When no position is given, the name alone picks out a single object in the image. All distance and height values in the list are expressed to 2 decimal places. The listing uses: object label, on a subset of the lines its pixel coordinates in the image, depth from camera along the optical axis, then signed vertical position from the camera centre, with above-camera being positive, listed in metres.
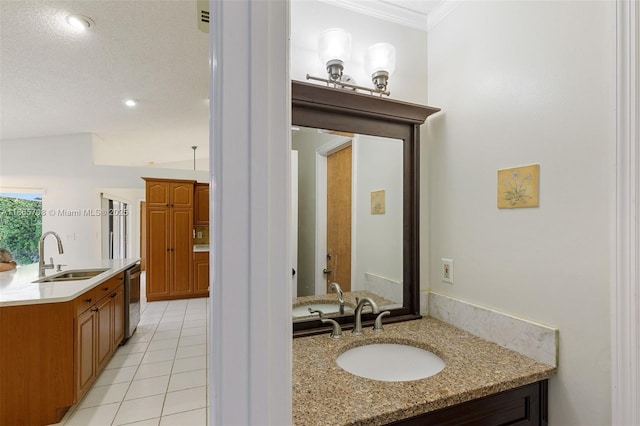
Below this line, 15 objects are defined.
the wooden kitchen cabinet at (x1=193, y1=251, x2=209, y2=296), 5.62 -1.09
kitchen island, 2.04 -0.94
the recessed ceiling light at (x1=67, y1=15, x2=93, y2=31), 2.38 +1.46
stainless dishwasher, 3.46 -1.02
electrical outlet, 1.52 -0.29
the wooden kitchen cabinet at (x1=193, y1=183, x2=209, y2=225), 5.72 +0.14
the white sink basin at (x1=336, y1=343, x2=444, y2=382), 1.26 -0.62
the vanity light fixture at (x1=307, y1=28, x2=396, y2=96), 1.40 +0.70
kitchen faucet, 2.73 -0.44
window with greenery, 5.08 -0.19
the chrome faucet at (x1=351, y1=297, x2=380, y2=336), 1.41 -0.45
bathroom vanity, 0.86 -0.54
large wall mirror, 1.42 +0.02
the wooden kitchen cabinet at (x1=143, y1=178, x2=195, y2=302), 5.31 -0.46
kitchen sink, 3.05 -0.61
